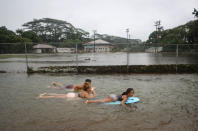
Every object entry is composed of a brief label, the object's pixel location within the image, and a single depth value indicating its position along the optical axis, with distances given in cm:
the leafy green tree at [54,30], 8169
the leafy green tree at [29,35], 5698
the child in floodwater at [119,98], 588
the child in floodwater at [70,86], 749
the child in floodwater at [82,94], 650
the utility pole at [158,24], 6201
